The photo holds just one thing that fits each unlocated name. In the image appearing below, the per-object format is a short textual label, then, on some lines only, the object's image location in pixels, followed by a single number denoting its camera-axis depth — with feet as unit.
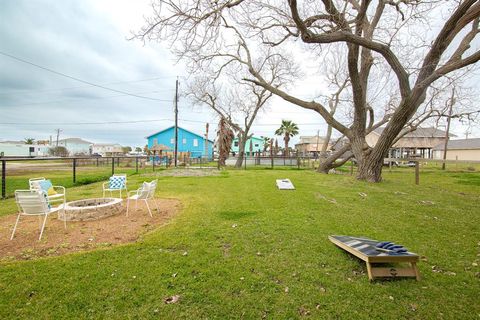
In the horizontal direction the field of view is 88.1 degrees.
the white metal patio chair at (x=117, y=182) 25.48
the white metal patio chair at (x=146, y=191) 18.65
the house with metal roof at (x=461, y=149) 136.15
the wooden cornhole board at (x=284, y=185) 30.55
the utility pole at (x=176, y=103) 80.33
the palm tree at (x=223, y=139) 74.28
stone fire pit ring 17.90
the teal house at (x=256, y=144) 213.99
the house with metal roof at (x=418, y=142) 146.10
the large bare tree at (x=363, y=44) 19.39
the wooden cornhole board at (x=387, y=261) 10.08
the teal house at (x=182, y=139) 145.69
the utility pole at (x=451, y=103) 52.83
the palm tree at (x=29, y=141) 222.48
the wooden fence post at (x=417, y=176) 39.45
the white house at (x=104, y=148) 232.73
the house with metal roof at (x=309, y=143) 233.45
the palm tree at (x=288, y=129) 137.80
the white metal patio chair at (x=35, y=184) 19.93
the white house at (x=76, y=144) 225.35
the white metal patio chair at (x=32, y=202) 13.65
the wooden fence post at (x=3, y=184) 25.31
